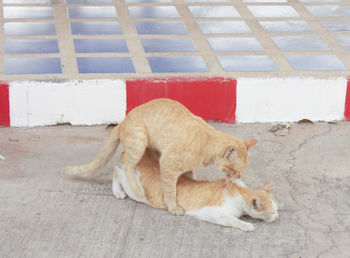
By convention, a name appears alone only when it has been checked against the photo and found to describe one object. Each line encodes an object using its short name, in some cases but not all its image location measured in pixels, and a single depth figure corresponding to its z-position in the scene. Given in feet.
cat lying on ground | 12.59
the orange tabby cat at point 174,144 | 12.80
